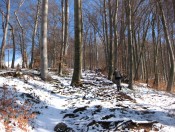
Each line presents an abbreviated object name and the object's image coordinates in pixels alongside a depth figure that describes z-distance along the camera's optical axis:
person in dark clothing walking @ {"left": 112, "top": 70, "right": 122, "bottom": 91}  8.81
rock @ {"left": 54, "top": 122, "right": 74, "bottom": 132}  4.60
